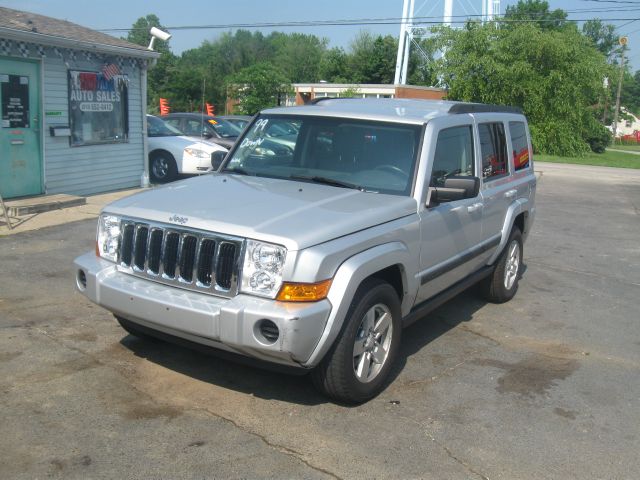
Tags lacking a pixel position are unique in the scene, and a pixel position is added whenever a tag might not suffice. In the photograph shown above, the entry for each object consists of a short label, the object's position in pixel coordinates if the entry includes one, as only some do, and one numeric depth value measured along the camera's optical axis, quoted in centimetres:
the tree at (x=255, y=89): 3609
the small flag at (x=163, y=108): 2324
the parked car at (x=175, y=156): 1463
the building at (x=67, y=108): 1074
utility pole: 6507
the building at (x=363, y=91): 4750
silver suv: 401
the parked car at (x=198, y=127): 1762
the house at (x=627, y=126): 8699
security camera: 1532
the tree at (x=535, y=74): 3278
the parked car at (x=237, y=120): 1908
